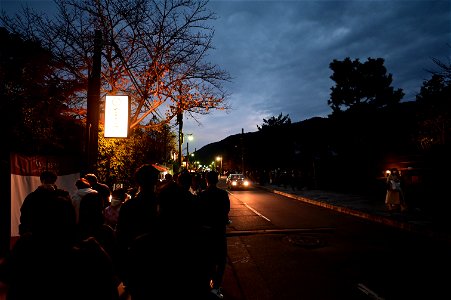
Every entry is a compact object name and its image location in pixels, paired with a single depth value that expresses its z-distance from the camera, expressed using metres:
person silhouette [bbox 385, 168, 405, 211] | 13.30
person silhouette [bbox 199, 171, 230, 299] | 4.45
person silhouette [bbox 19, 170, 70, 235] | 4.17
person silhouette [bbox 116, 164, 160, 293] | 3.11
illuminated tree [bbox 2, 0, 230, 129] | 11.08
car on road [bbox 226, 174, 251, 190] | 33.66
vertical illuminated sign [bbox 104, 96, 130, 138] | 9.77
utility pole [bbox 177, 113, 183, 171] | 25.34
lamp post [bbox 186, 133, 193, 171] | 35.62
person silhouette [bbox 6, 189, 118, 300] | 1.74
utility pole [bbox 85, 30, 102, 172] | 8.56
